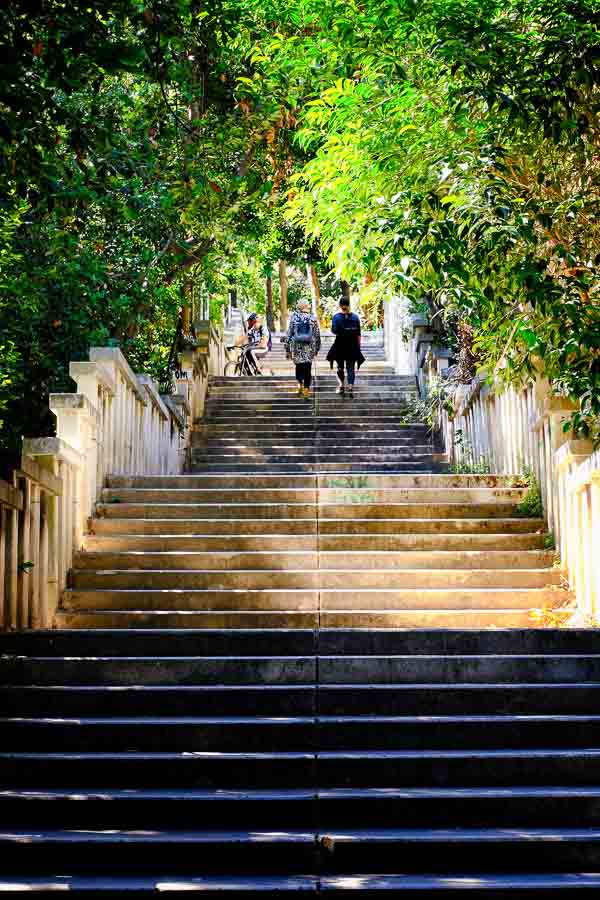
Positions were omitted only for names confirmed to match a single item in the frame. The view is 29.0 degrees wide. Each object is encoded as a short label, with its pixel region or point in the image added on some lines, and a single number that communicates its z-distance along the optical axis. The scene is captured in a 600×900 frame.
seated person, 22.66
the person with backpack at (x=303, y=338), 16.16
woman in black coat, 16.14
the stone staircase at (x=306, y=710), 5.08
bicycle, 22.53
